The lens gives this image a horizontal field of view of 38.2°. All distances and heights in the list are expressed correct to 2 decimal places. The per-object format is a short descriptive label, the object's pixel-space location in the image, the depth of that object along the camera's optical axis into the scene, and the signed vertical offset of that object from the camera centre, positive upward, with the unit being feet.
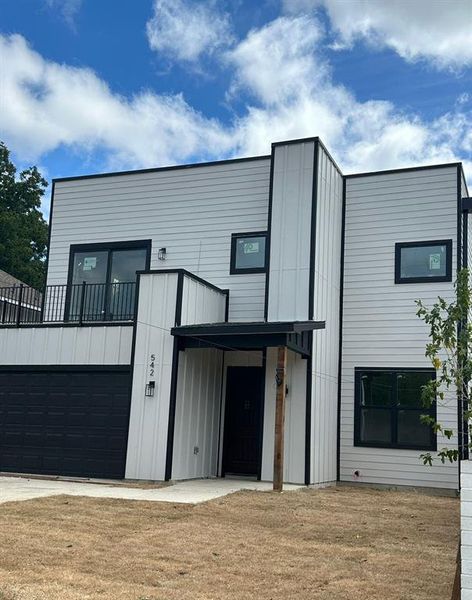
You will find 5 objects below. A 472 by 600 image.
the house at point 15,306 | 47.11 +7.27
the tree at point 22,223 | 109.60 +29.15
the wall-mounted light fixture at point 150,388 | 38.68 +1.08
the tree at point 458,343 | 24.88 +3.04
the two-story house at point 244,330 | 39.40 +4.86
